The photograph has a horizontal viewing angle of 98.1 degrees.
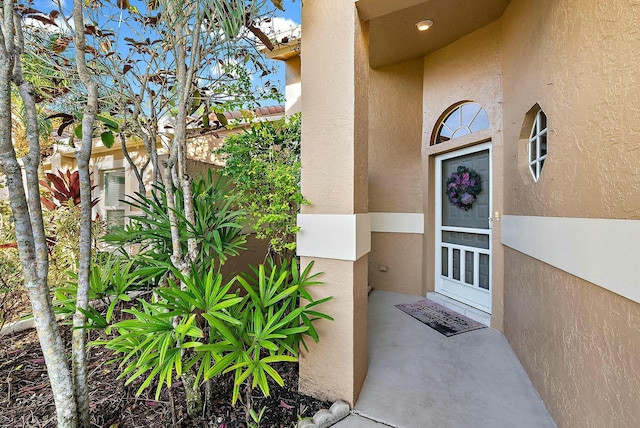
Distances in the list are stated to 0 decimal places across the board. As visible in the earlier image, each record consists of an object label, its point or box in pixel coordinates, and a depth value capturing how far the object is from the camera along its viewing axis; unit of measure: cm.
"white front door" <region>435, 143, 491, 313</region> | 401
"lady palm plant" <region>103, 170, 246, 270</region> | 214
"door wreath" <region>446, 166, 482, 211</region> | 411
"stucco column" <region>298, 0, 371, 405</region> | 222
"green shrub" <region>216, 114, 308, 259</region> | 242
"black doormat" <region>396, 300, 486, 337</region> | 364
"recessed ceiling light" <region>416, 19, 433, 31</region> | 371
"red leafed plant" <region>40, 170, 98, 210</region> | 343
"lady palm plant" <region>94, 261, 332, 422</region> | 165
